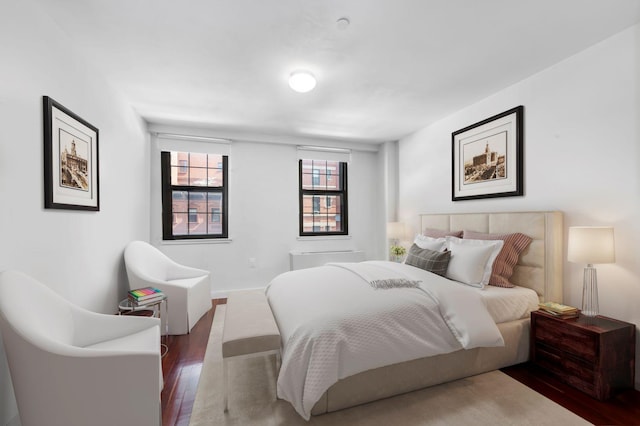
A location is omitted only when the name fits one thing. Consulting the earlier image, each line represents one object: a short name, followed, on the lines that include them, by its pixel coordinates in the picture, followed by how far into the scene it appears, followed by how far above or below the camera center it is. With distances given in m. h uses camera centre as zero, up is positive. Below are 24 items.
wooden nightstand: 1.79 -0.97
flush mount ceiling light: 2.44 +1.18
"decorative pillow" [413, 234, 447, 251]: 2.90 -0.34
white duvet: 1.54 -0.73
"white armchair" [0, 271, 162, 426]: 1.21 -0.74
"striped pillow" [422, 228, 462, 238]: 3.17 -0.25
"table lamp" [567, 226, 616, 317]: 1.92 -0.28
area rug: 1.61 -1.23
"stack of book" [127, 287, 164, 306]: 2.38 -0.75
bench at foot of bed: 1.69 -0.77
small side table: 2.40 -0.87
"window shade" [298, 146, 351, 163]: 4.52 +0.99
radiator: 4.32 -0.73
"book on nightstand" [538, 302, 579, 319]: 2.07 -0.75
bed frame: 1.71 -1.02
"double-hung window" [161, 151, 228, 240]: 4.02 +0.26
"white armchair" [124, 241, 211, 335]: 2.79 -0.78
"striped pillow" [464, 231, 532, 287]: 2.50 -0.43
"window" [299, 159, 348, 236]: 4.71 +0.27
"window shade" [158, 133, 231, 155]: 3.87 +0.99
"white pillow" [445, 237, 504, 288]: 2.45 -0.46
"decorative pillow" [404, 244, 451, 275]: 2.64 -0.48
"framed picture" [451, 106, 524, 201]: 2.73 +0.60
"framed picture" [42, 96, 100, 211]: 1.78 +0.39
